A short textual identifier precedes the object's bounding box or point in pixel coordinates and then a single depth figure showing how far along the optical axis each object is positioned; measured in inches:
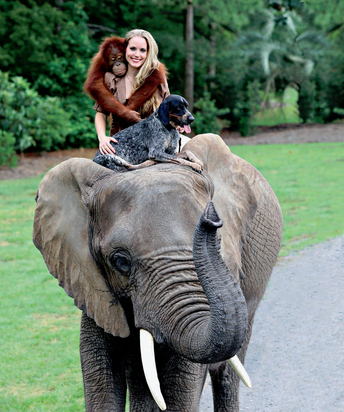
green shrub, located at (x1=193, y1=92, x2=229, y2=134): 1042.1
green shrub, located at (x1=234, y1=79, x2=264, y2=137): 1088.8
